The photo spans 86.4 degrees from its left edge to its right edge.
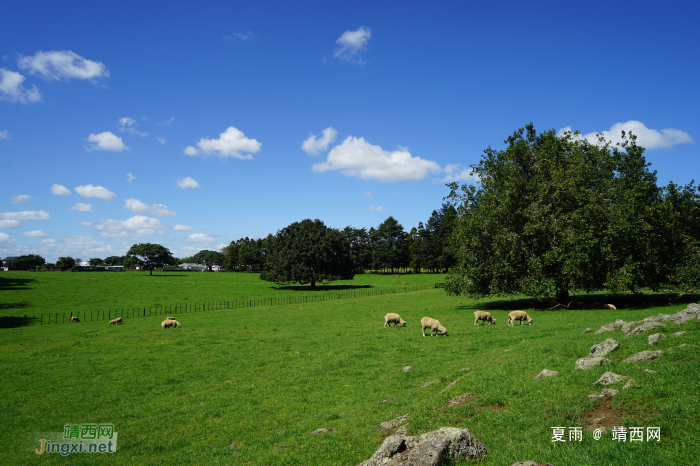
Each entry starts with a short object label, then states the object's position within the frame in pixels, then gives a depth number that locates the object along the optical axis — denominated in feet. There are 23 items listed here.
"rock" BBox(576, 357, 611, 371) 38.42
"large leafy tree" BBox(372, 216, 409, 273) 492.13
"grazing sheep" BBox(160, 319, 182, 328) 137.39
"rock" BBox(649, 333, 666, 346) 41.06
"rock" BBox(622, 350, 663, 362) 36.73
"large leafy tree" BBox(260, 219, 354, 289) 299.17
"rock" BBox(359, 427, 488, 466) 23.97
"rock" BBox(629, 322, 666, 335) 48.86
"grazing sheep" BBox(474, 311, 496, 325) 101.79
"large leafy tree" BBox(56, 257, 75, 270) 595.47
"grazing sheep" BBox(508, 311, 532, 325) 95.51
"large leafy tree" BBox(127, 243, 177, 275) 531.91
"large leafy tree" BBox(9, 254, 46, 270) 644.40
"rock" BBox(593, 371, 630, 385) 32.09
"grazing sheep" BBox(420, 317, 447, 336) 86.59
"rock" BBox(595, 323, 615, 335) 57.89
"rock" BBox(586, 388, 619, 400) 30.42
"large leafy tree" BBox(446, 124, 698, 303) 107.34
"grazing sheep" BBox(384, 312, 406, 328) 111.24
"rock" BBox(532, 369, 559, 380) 38.79
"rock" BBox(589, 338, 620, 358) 41.22
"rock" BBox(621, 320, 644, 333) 54.49
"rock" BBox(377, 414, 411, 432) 35.45
